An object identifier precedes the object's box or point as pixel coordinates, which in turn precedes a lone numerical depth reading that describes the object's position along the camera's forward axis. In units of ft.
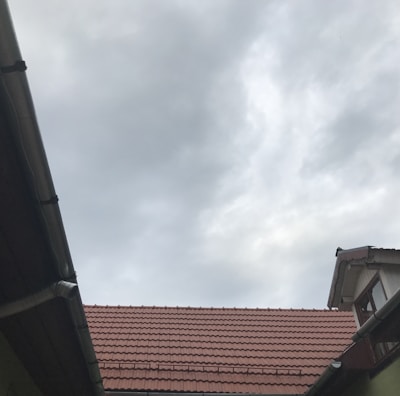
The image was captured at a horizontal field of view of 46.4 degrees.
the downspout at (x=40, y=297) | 9.21
